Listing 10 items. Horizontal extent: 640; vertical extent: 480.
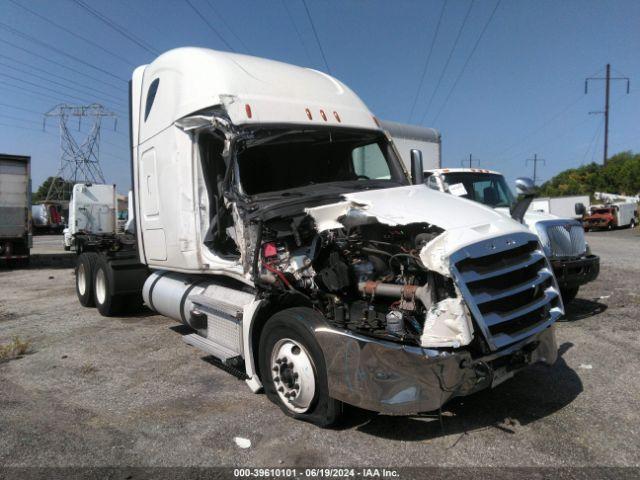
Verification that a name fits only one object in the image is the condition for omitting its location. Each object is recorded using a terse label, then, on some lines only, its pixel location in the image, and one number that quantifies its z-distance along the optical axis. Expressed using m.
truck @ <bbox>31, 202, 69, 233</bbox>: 38.31
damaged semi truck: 3.45
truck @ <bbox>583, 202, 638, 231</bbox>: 33.16
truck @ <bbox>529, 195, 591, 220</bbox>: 37.00
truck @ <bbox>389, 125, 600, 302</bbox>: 6.78
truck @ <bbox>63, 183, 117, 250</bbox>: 19.98
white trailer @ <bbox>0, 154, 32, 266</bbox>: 16.27
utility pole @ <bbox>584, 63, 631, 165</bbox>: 51.97
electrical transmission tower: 66.31
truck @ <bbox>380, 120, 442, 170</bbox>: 10.16
